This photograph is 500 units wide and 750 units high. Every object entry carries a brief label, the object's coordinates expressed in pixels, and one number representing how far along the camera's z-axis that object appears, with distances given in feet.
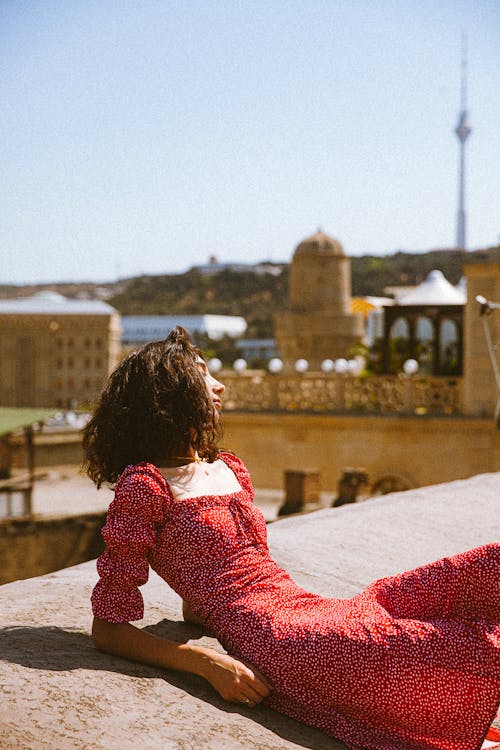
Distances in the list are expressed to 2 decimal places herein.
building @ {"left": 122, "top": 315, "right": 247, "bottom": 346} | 244.83
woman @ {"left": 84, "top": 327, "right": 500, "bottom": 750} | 6.83
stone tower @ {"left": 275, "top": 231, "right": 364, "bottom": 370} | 82.84
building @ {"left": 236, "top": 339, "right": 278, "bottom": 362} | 225.23
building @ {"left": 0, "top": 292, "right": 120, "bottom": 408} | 135.44
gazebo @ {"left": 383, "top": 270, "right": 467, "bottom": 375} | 59.98
